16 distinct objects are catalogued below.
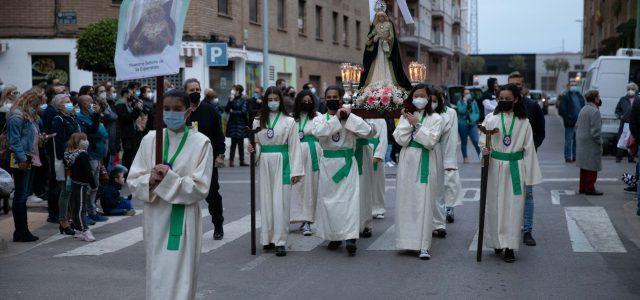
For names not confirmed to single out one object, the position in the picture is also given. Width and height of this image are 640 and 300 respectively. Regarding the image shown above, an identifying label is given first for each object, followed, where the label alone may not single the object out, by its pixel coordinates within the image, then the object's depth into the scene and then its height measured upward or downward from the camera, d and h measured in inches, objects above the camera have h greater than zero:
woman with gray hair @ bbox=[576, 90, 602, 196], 569.3 -34.3
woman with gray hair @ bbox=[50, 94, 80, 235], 429.7 -19.3
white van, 903.1 +14.0
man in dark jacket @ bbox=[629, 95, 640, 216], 463.8 -14.9
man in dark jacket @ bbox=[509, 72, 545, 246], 393.4 -17.5
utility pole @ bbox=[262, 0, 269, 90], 1042.1 +59.3
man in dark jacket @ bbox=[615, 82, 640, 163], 799.7 -9.5
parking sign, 936.3 +43.6
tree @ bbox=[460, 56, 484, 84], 3422.7 +119.2
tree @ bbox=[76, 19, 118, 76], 847.1 +48.0
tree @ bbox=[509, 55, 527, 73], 4079.7 +152.5
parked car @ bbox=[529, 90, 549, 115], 2160.9 -8.1
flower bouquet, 423.5 -4.9
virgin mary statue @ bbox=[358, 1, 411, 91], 466.6 +20.8
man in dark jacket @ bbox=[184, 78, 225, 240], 404.8 -16.1
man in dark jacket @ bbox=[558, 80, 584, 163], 840.3 -19.3
